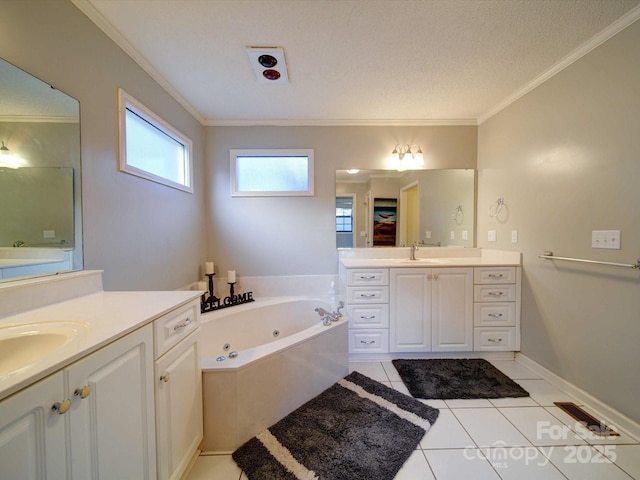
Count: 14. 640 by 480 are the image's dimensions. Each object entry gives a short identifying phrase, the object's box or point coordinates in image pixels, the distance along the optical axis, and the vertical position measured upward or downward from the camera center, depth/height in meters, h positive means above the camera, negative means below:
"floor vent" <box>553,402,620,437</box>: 1.36 -1.14
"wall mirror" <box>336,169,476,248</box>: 2.61 +0.30
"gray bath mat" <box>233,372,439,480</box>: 1.15 -1.14
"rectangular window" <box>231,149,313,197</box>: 2.57 +0.67
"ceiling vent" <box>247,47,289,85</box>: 1.55 +1.21
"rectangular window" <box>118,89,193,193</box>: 1.50 +0.68
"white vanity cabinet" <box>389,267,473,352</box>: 2.08 -0.65
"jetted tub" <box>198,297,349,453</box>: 1.26 -0.88
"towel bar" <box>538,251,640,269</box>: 1.30 -0.16
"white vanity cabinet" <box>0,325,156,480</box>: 0.52 -0.50
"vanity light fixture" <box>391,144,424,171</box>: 2.54 +0.84
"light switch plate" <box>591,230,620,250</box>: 1.40 -0.02
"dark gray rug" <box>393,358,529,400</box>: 1.69 -1.13
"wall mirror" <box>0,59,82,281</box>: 0.95 +0.25
